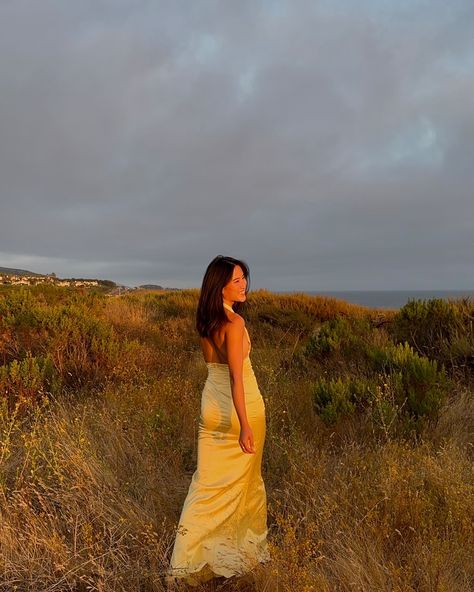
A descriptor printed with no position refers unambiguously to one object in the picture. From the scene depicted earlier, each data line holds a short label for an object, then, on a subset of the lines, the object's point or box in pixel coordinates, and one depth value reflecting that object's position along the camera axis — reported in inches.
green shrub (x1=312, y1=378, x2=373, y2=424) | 182.7
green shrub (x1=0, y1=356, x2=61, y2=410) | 224.8
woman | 106.2
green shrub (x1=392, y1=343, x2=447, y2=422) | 189.0
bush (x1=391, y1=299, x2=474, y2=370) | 278.7
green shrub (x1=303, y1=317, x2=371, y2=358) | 286.7
